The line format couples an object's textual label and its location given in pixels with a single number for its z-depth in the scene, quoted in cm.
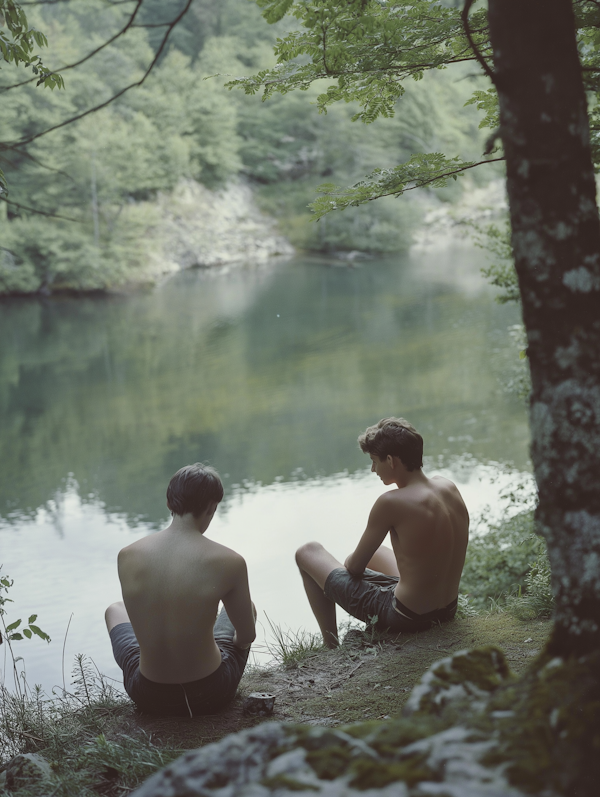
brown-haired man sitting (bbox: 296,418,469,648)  287
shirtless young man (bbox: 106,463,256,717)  238
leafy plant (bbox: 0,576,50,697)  235
